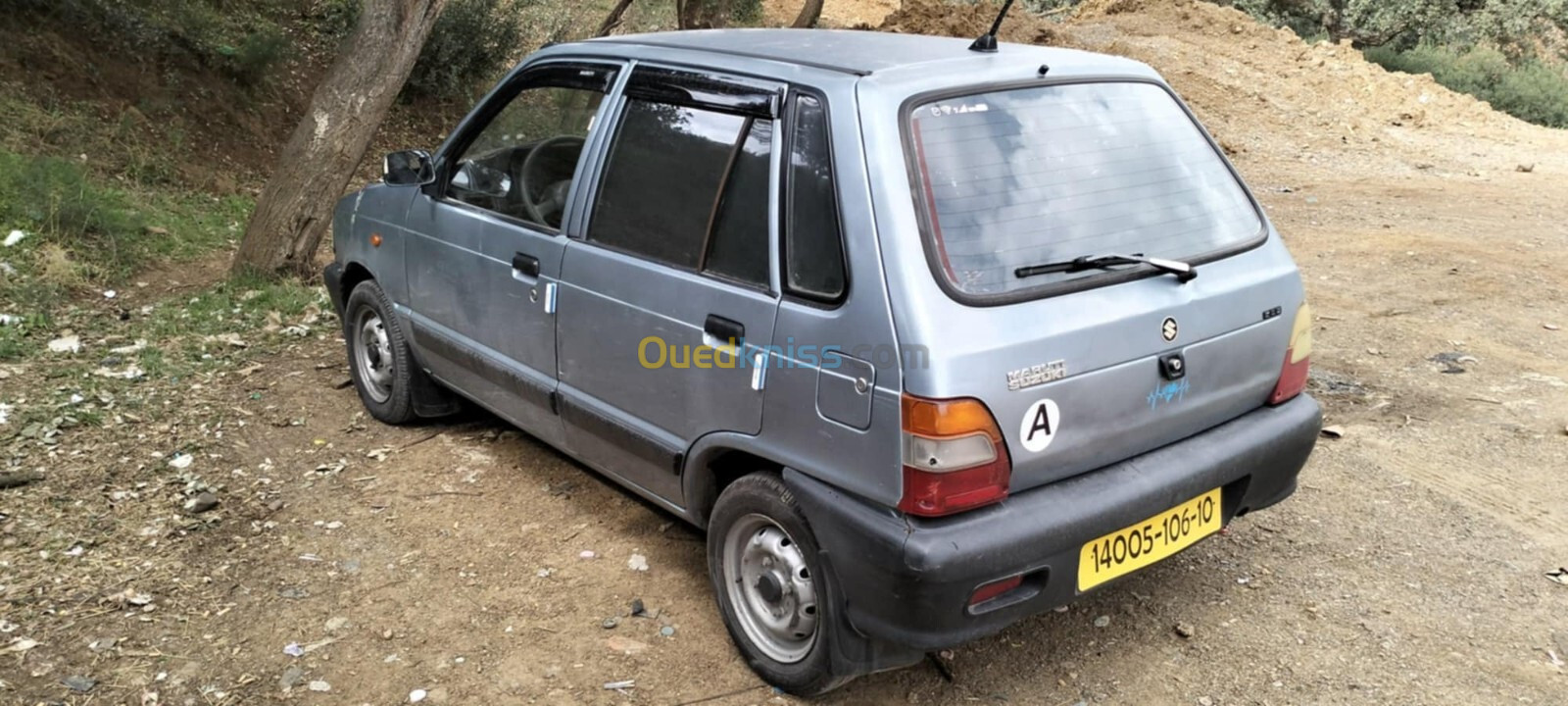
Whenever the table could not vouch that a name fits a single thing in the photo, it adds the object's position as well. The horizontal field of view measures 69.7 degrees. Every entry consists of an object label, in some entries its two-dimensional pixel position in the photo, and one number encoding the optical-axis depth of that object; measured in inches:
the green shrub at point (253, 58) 398.9
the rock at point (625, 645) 132.3
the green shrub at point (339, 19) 470.3
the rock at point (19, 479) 169.0
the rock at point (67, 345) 223.5
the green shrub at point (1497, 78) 665.6
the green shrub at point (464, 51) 459.2
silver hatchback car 105.0
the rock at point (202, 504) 165.0
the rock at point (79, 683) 124.6
